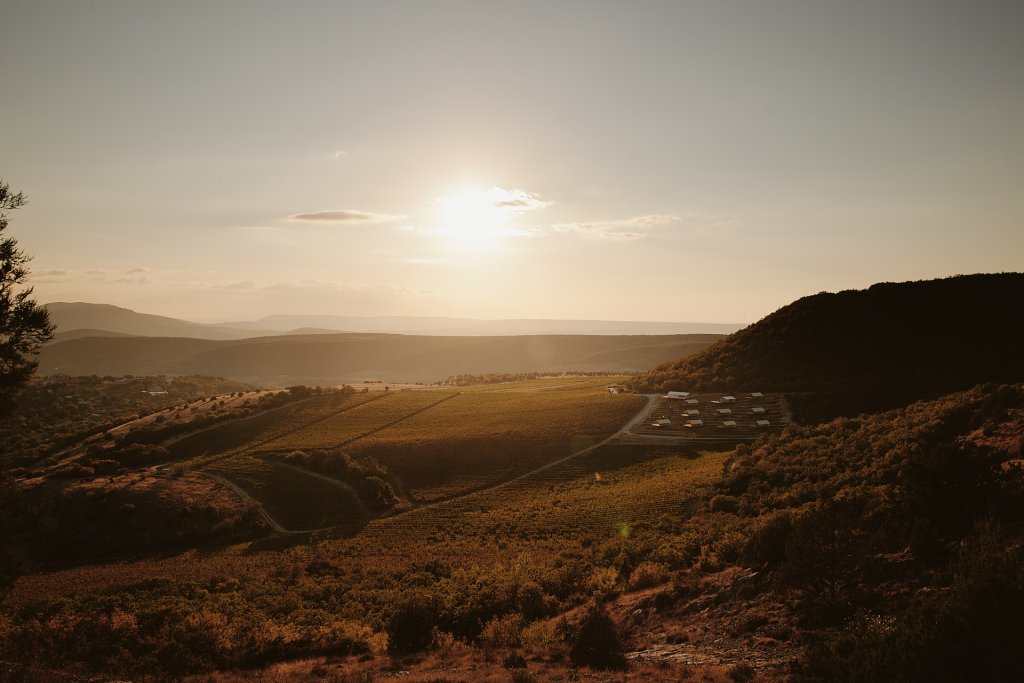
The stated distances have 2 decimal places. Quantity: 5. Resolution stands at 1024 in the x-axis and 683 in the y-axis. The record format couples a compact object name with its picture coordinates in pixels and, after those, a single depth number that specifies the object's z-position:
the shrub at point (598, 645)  16.73
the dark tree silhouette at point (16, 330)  19.52
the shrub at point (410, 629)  20.96
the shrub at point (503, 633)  20.41
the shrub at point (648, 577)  23.48
